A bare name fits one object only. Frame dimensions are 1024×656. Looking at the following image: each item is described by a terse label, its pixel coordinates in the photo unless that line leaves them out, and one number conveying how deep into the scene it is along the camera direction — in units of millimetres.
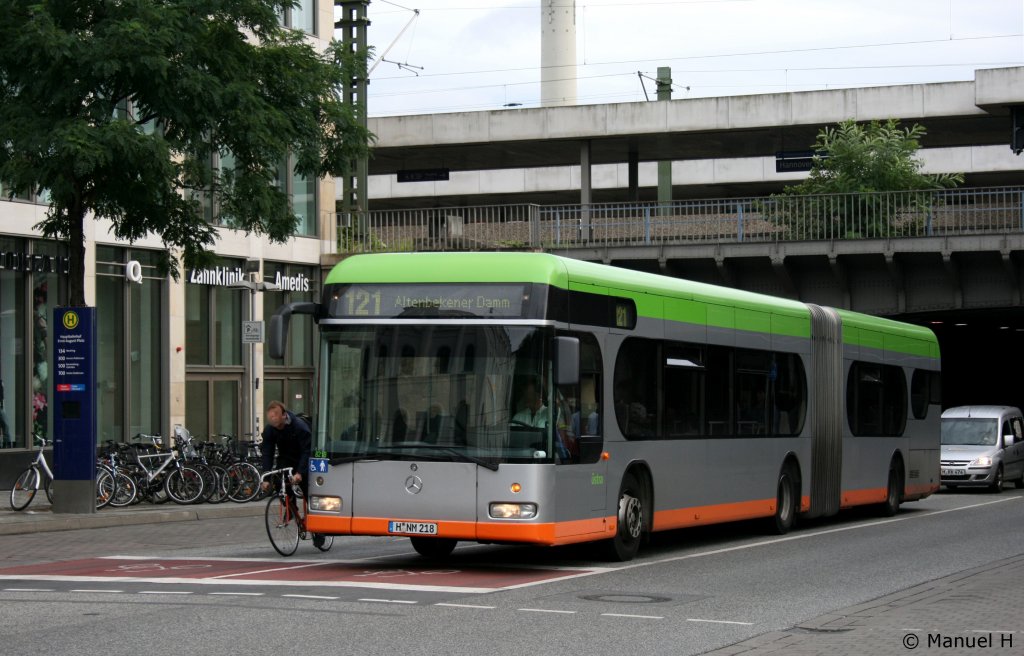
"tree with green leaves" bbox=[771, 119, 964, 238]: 34125
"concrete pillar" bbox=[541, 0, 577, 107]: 82375
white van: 31078
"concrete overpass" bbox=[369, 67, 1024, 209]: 44312
